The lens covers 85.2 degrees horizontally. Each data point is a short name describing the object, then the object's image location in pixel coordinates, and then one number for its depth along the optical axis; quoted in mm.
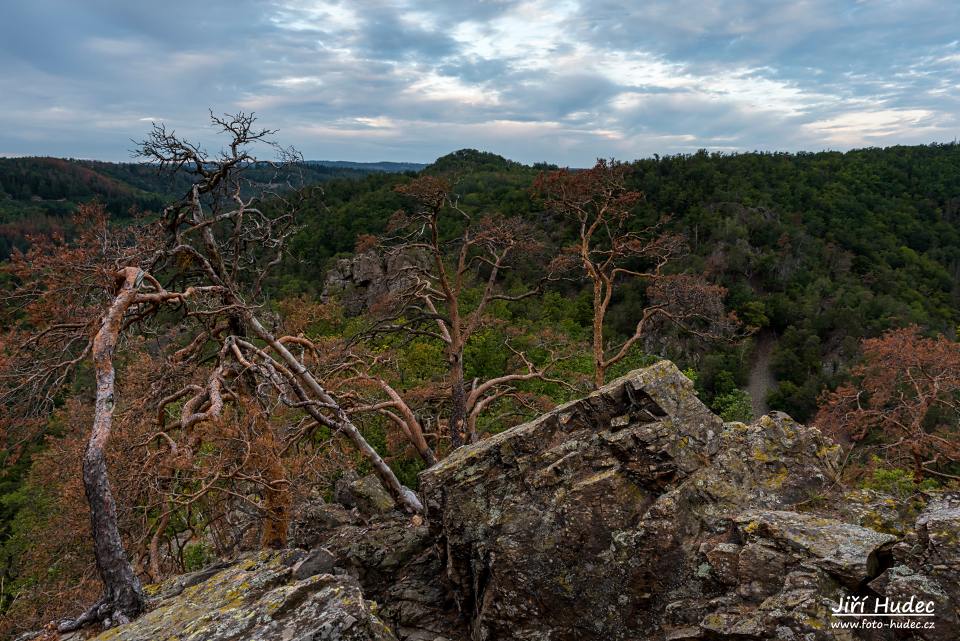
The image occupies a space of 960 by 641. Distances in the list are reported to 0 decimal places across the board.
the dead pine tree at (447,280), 12852
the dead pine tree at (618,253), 14086
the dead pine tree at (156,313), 4789
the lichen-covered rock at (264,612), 4168
